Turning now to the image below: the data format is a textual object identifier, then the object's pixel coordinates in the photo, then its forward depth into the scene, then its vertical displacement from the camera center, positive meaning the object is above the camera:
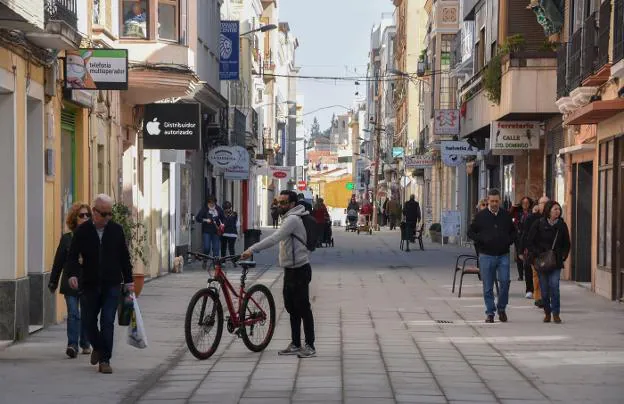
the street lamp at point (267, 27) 50.24 +5.33
